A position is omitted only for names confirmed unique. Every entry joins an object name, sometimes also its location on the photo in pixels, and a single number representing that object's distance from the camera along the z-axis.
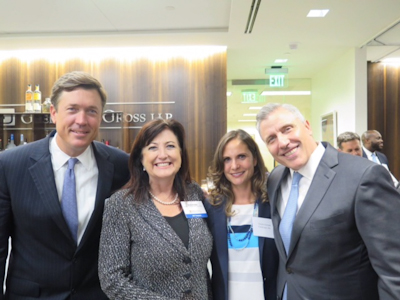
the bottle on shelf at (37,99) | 5.87
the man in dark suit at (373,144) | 5.25
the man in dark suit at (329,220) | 1.19
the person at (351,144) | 4.27
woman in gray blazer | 1.46
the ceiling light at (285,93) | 9.27
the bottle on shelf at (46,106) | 5.86
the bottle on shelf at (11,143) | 5.55
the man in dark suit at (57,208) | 1.54
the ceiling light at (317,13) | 4.51
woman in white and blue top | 1.74
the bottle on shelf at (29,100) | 5.86
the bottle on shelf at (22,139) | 5.53
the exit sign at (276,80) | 8.02
